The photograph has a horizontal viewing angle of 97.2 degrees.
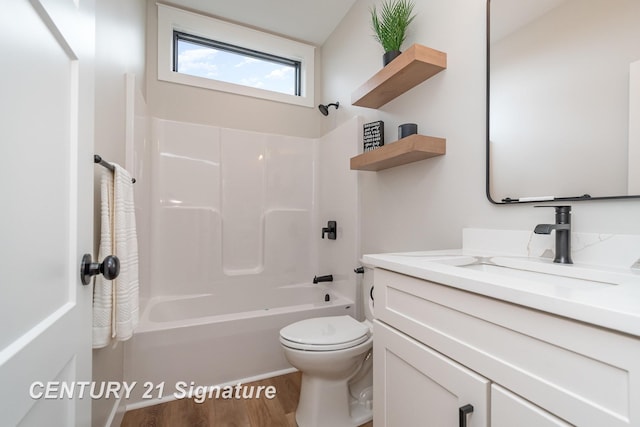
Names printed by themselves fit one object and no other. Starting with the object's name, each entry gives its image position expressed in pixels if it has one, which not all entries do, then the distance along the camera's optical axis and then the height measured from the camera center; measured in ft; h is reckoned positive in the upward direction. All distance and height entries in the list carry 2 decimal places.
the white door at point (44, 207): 1.38 +0.03
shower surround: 5.75 -0.92
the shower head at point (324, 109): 8.37 +3.09
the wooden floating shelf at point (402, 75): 4.32 +2.31
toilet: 4.46 -2.50
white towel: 3.22 -0.80
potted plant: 4.92 +3.27
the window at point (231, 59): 7.53 +4.59
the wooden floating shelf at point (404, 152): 4.33 +1.01
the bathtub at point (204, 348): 5.32 -2.73
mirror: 2.66 +1.25
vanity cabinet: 1.48 -1.04
